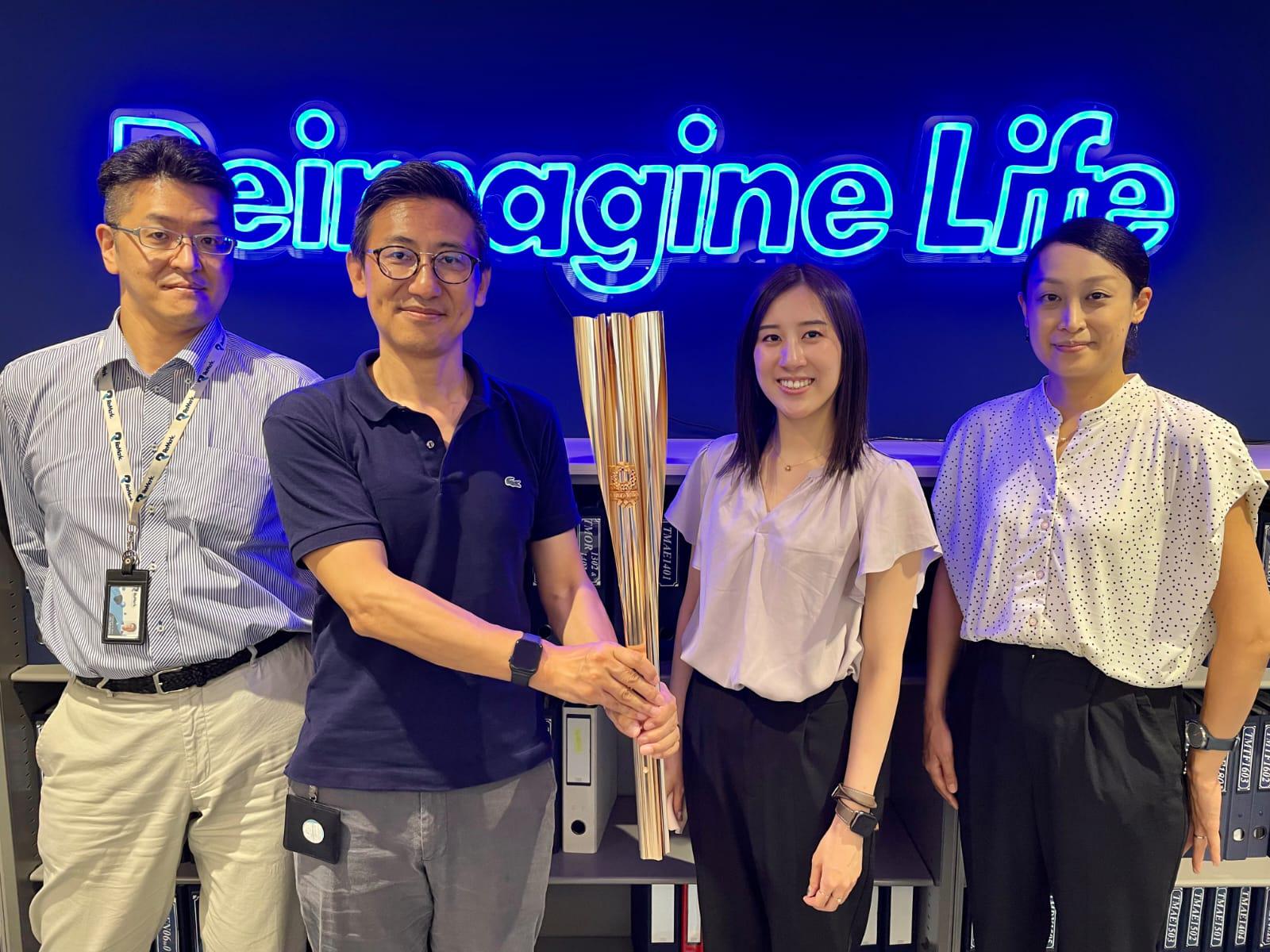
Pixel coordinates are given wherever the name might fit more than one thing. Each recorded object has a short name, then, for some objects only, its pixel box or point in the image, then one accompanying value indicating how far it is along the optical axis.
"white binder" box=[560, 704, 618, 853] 2.03
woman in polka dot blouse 1.54
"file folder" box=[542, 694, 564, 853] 2.05
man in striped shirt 1.54
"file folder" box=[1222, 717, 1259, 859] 2.04
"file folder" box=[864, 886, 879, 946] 2.14
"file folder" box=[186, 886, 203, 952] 2.14
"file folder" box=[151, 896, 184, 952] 2.13
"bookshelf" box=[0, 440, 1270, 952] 1.97
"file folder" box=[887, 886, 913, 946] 2.12
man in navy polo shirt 1.28
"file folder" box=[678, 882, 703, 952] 2.17
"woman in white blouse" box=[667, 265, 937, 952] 1.51
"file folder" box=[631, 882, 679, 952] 2.16
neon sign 2.40
